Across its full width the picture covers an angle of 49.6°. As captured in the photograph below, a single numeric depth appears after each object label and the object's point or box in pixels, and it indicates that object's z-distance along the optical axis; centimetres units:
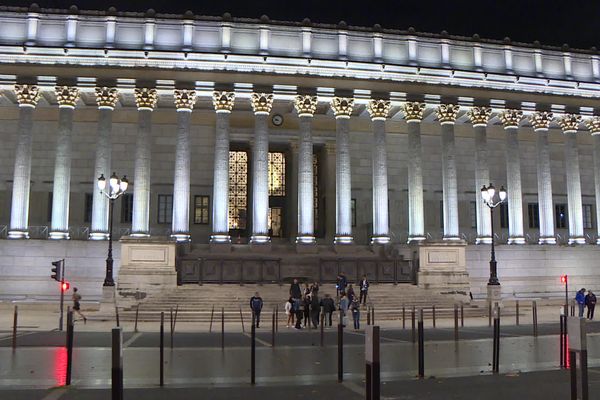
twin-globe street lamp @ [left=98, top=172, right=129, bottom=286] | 3469
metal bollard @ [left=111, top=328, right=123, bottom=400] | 973
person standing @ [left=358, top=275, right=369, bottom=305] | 3494
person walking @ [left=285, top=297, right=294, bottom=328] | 2897
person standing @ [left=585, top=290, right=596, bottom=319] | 3344
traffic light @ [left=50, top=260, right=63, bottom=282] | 2847
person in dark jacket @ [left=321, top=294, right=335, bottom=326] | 2866
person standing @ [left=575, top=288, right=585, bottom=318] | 3419
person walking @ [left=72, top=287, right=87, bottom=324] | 3036
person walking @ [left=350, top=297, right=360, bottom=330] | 2786
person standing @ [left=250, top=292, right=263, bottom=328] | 2801
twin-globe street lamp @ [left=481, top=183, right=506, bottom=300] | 3947
